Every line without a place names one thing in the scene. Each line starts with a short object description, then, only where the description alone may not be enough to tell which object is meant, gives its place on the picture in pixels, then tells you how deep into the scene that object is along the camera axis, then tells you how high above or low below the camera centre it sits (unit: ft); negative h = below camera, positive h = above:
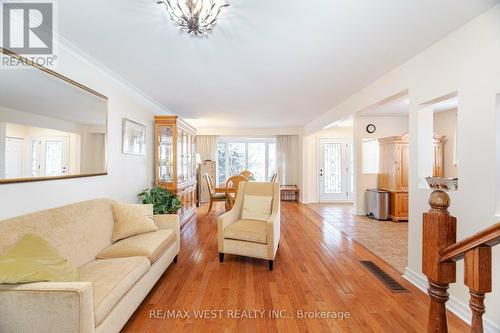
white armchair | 8.87 -2.72
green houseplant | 11.82 -1.83
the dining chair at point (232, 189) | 17.37 -1.76
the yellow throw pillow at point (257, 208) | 10.75 -2.01
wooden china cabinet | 14.32 +0.69
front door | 24.29 -0.33
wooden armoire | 15.79 -0.17
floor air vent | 7.61 -4.12
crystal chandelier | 4.65 +3.38
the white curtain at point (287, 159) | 24.99 +1.00
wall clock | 18.12 +3.33
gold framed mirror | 5.61 +1.22
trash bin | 16.40 -2.74
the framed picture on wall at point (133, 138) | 10.84 +1.53
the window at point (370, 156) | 18.45 +1.03
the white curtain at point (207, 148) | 24.85 +2.14
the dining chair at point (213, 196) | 18.11 -2.39
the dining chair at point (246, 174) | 21.79 -0.67
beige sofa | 4.01 -2.64
